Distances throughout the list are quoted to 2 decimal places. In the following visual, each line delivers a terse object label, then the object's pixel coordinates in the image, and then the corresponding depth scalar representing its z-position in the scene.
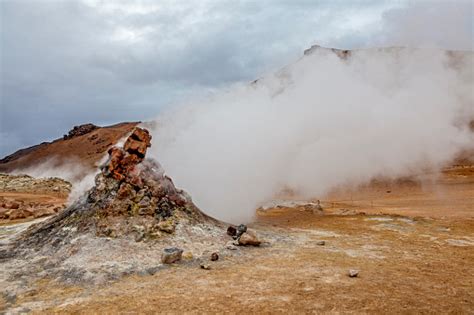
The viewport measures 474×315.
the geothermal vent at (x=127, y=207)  9.88
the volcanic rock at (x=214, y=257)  8.88
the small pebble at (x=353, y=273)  7.75
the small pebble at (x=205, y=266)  8.36
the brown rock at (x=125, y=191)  10.62
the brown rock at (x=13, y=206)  20.13
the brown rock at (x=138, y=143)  11.21
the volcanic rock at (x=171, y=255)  8.60
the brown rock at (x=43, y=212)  17.56
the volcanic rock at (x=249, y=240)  9.95
